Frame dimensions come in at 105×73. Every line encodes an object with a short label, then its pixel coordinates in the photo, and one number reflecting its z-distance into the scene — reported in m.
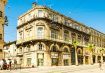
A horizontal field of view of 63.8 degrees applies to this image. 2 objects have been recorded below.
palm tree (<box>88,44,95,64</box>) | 28.28
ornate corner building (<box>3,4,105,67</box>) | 20.51
